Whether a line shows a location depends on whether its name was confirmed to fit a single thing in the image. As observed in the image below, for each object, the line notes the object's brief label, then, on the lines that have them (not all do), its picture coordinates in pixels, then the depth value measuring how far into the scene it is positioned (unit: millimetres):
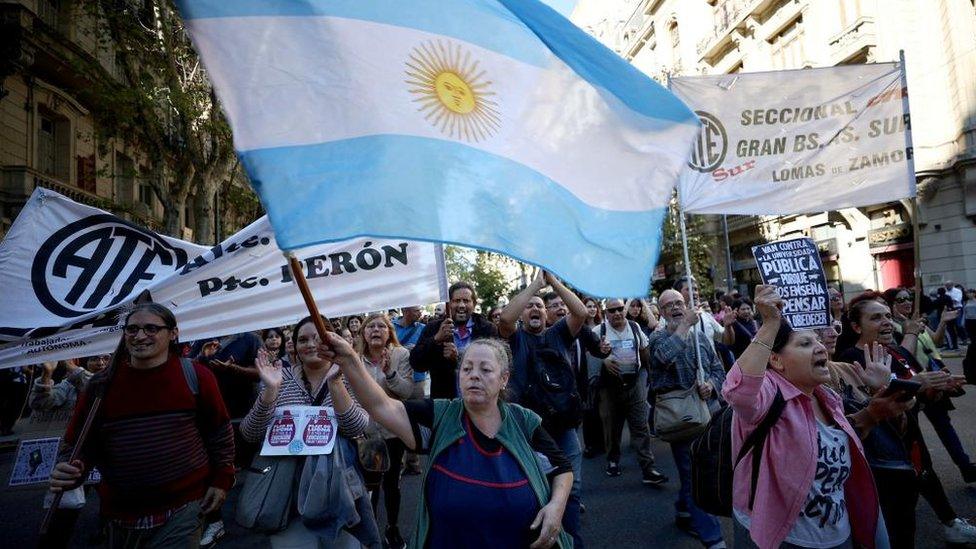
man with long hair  2807
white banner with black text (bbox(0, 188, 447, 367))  3475
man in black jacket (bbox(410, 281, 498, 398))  4512
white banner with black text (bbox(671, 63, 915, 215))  4969
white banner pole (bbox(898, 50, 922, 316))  4373
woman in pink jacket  2494
